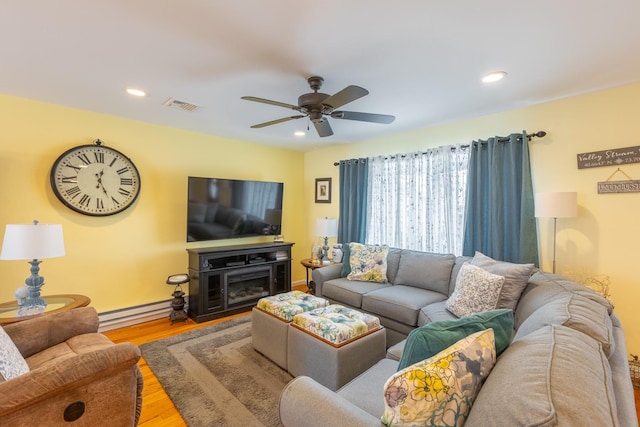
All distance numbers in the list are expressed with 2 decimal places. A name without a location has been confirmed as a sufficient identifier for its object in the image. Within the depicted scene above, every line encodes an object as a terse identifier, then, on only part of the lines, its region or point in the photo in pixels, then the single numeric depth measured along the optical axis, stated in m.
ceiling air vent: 2.80
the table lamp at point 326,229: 4.31
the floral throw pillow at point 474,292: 2.21
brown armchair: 1.13
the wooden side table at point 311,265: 4.04
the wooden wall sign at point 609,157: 2.31
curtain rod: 2.72
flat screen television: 3.75
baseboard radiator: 3.26
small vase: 4.28
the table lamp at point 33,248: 2.04
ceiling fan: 1.95
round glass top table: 1.99
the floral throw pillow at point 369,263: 3.46
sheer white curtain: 3.36
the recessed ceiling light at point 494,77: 2.20
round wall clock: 2.99
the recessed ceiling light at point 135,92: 2.56
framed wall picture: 4.88
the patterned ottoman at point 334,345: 2.00
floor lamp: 2.36
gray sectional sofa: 0.72
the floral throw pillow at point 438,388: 0.89
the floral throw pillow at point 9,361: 1.24
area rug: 1.92
